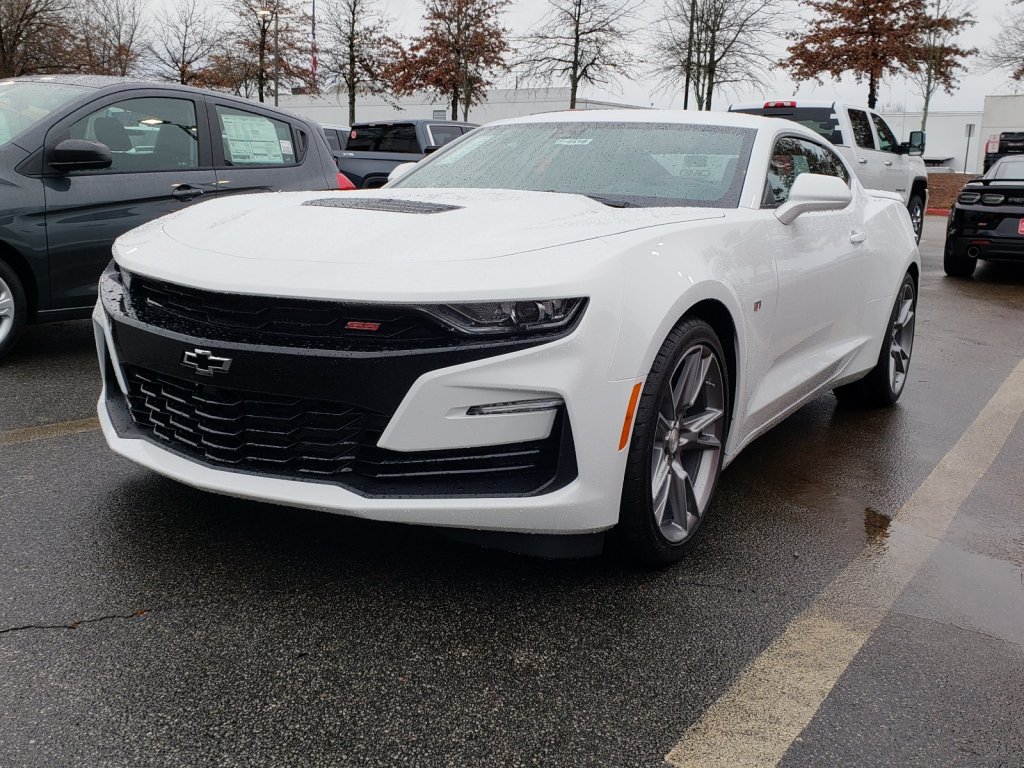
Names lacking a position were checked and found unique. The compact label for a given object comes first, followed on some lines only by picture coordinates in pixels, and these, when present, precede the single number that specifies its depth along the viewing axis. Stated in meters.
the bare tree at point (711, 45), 30.30
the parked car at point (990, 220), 10.49
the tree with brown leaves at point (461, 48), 31.48
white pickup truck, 12.27
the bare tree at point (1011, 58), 34.94
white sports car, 2.42
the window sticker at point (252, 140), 6.04
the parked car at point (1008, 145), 26.50
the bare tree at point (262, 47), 36.44
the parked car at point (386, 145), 14.25
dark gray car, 5.08
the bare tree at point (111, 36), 34.35
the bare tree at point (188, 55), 38.19
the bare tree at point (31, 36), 26.70
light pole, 34.62
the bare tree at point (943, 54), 31.39
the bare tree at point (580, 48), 29.56
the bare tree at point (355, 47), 34.88
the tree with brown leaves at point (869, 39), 27.83
